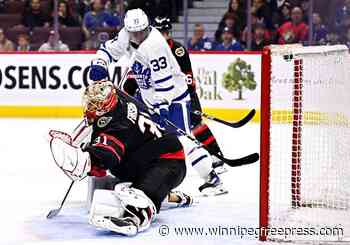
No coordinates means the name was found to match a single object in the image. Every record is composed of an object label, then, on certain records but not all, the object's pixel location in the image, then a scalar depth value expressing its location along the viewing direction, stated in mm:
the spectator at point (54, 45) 18961
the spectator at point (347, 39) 17704
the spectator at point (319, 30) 17901
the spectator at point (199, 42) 18586
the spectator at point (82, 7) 19825
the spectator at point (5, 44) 19067
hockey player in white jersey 10139
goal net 8557
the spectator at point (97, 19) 19279
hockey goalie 8027
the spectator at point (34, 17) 19507
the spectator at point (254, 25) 18628
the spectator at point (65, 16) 19446
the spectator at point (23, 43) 18961
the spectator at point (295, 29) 18250
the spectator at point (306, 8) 18144
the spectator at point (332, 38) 17674
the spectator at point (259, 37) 18583
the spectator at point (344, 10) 17598
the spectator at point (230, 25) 18689
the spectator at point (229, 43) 18371
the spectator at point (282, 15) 18510
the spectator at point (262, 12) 18689
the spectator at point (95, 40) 19098
